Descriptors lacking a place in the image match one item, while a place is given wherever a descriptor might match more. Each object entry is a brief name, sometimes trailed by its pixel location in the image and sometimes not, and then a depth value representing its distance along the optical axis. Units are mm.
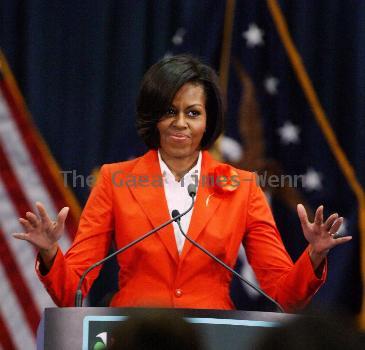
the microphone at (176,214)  15937
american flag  17177
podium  15613
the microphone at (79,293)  15924
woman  16300
